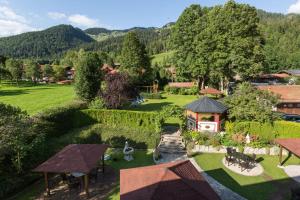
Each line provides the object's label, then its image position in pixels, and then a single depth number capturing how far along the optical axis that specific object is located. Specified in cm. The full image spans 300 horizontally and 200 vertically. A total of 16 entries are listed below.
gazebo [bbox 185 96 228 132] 1821
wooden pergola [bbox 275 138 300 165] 1187
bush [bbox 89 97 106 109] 2113
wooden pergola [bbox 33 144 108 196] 1048
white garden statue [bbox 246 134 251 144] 1666
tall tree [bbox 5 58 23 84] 4950
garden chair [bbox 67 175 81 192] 1174
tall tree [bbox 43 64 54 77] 6037
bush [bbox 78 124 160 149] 1730
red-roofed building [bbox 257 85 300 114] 2316
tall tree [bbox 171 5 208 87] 3203
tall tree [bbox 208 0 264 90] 2741
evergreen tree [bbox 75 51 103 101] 2312
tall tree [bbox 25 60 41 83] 5368
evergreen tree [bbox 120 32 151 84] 3631
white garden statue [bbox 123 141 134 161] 1508
